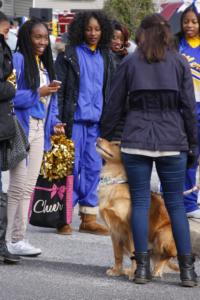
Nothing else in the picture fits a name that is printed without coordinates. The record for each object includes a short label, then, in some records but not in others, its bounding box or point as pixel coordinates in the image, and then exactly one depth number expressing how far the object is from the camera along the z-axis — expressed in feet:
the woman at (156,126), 38.93
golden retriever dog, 40.96
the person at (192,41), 53.31
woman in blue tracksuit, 53.98
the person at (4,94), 41.60
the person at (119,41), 58.15
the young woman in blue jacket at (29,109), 44.42
